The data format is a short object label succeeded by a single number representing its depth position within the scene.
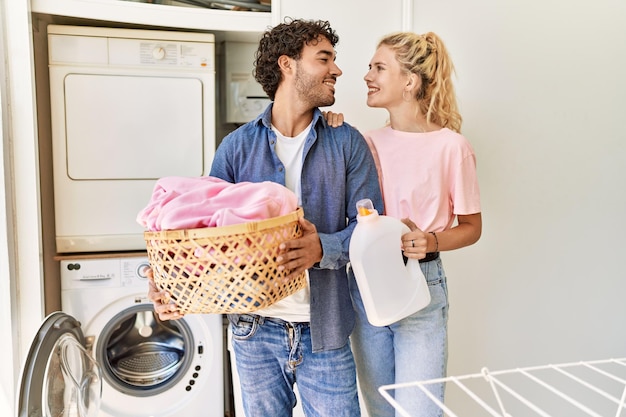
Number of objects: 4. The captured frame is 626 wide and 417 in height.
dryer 1.88
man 1.30
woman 1.36
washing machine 1.88
